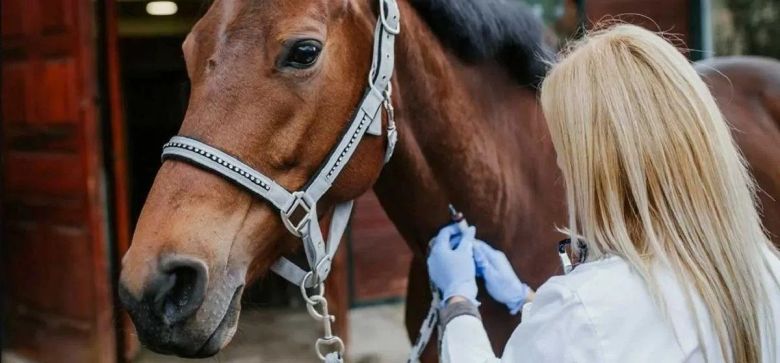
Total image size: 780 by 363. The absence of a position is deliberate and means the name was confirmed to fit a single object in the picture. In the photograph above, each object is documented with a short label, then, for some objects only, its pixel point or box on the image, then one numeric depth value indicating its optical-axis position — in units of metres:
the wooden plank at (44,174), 4.06
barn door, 4.00
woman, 1.04
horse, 1.40
